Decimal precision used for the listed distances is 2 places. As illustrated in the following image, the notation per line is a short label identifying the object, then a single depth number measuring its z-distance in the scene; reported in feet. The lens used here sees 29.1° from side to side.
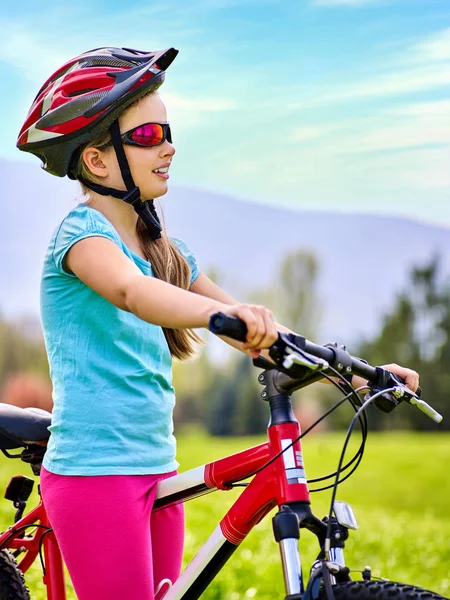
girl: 9.05
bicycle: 7.21
